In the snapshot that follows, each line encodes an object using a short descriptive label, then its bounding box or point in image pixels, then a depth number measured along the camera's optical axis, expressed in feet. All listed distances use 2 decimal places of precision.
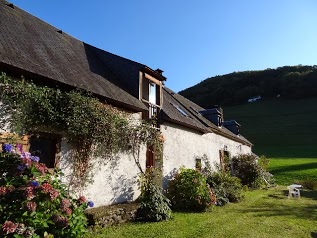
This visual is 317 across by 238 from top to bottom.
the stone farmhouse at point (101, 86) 29.94
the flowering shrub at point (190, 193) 42.24
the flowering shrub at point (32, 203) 16.69
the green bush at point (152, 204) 34.58
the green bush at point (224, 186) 50.11
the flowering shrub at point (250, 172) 75.31
